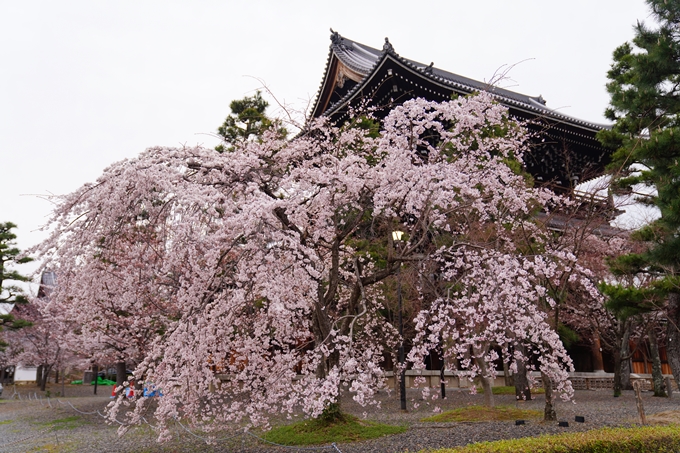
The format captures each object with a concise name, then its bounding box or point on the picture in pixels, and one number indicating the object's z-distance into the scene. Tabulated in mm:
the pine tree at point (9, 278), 23141
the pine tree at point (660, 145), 9664
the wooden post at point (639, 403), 9383
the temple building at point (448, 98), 18250
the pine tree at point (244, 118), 19406
